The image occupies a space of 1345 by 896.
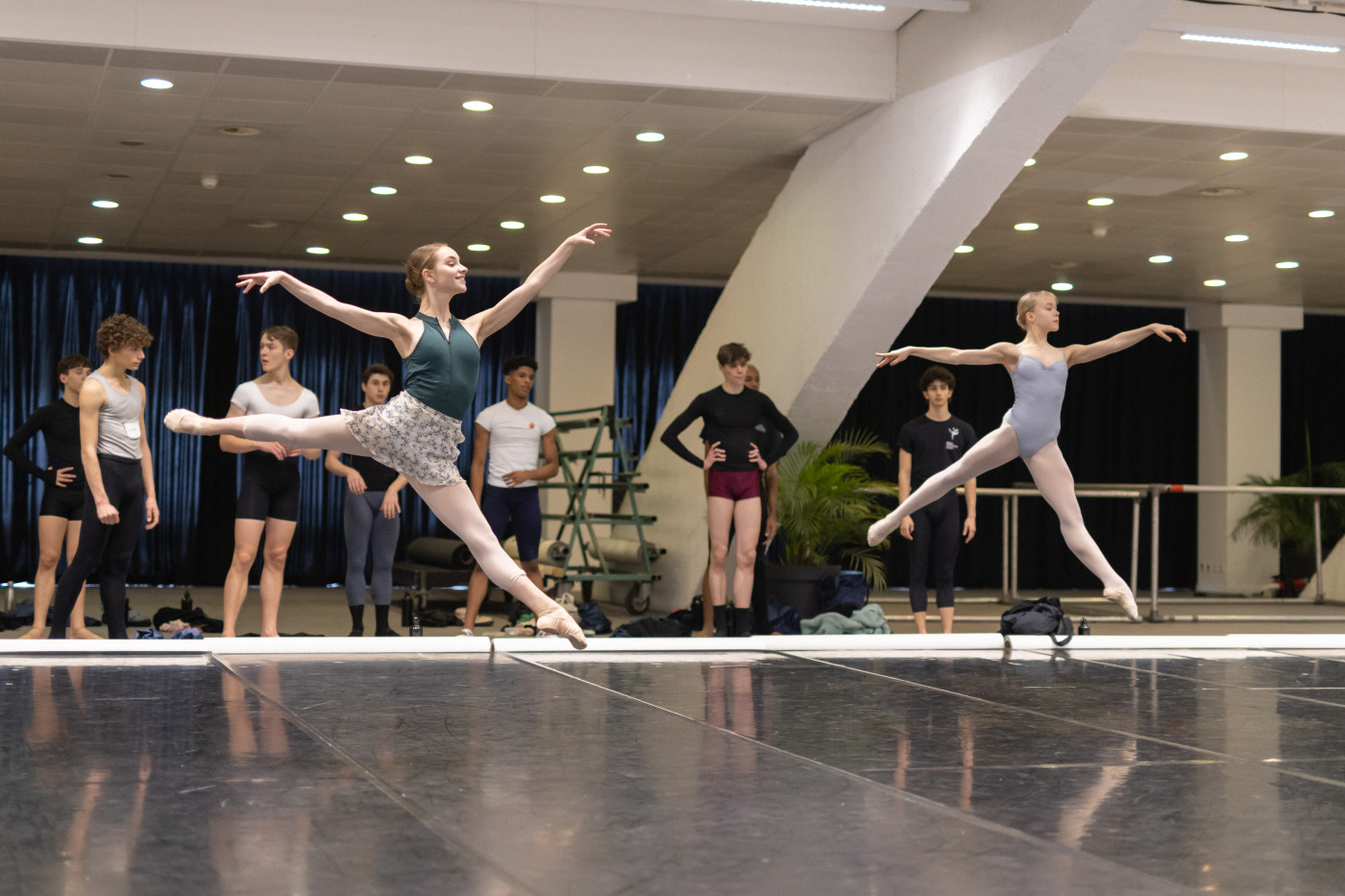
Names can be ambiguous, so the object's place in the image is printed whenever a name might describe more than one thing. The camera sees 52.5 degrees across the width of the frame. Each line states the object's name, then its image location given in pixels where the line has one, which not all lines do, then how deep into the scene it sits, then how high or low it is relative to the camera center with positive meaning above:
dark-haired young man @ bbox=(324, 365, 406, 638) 6.64 -0.04
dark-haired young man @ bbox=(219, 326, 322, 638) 5.91 +0.14
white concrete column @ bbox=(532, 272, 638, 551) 12.82 +1.58
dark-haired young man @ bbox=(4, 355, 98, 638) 6.88 +0.02
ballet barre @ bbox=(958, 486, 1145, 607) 9.94 -0.11
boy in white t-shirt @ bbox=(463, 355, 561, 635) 7.32 +0.26
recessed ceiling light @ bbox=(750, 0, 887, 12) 6.99 +2.63
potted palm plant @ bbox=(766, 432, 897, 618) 8.45 +0.01
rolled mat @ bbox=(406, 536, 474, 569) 10.56 -0.35
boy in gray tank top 5.63 +0.14
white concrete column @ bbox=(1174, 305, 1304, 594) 14.45 +1.10
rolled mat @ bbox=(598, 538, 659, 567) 10.05 -0.29
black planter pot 8.41 -0.44
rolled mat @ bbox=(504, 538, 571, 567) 9.52 -0.29
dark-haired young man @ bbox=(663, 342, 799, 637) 7.15 +0.31
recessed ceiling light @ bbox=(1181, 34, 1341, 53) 7.30 +2.59
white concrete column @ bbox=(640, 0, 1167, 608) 6.37 +1.77
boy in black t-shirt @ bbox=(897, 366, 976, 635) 7.03 +0.20
